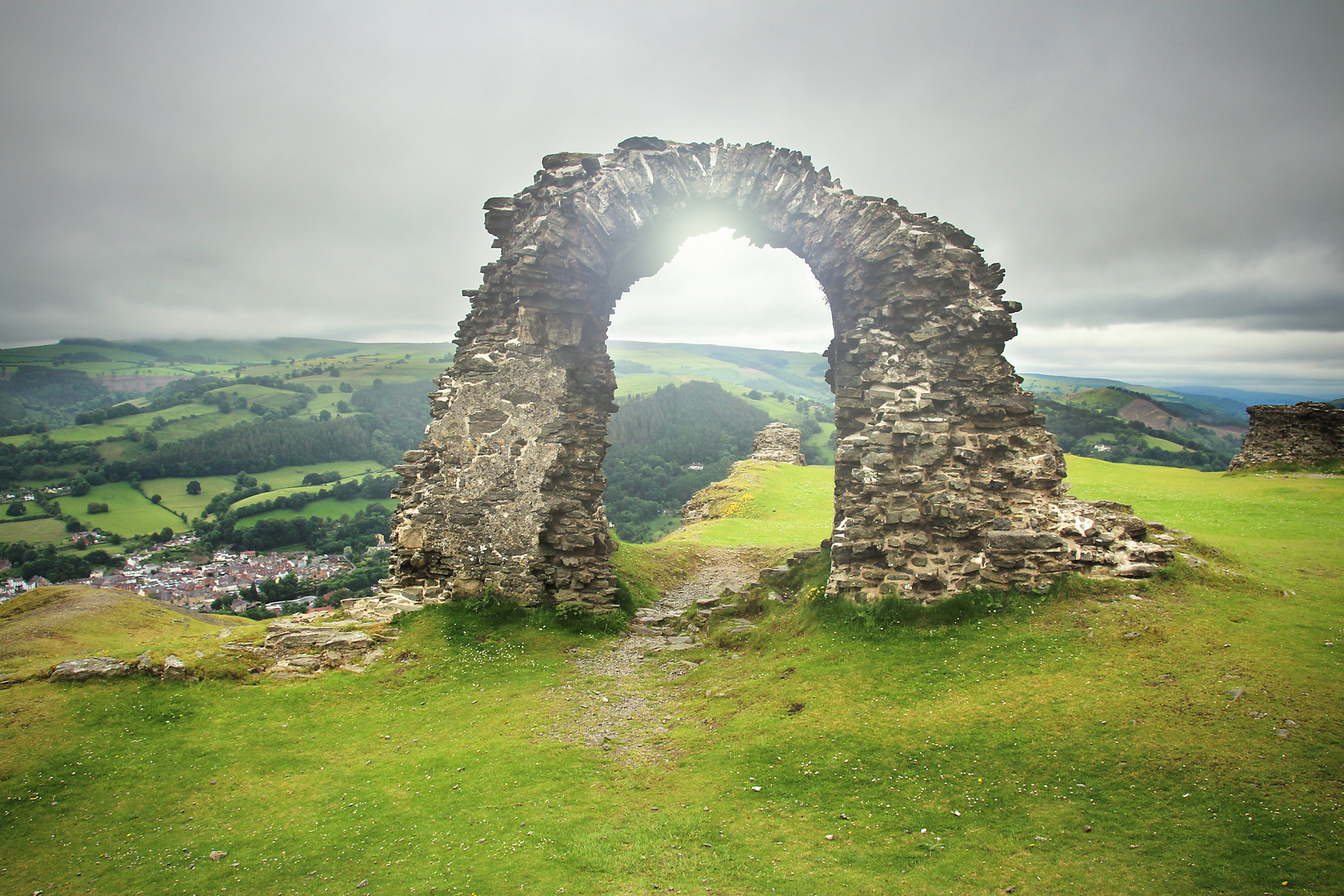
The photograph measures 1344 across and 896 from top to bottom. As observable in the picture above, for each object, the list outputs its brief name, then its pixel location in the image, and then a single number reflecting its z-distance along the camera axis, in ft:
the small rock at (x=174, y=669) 30.93
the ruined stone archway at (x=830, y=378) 34.83
